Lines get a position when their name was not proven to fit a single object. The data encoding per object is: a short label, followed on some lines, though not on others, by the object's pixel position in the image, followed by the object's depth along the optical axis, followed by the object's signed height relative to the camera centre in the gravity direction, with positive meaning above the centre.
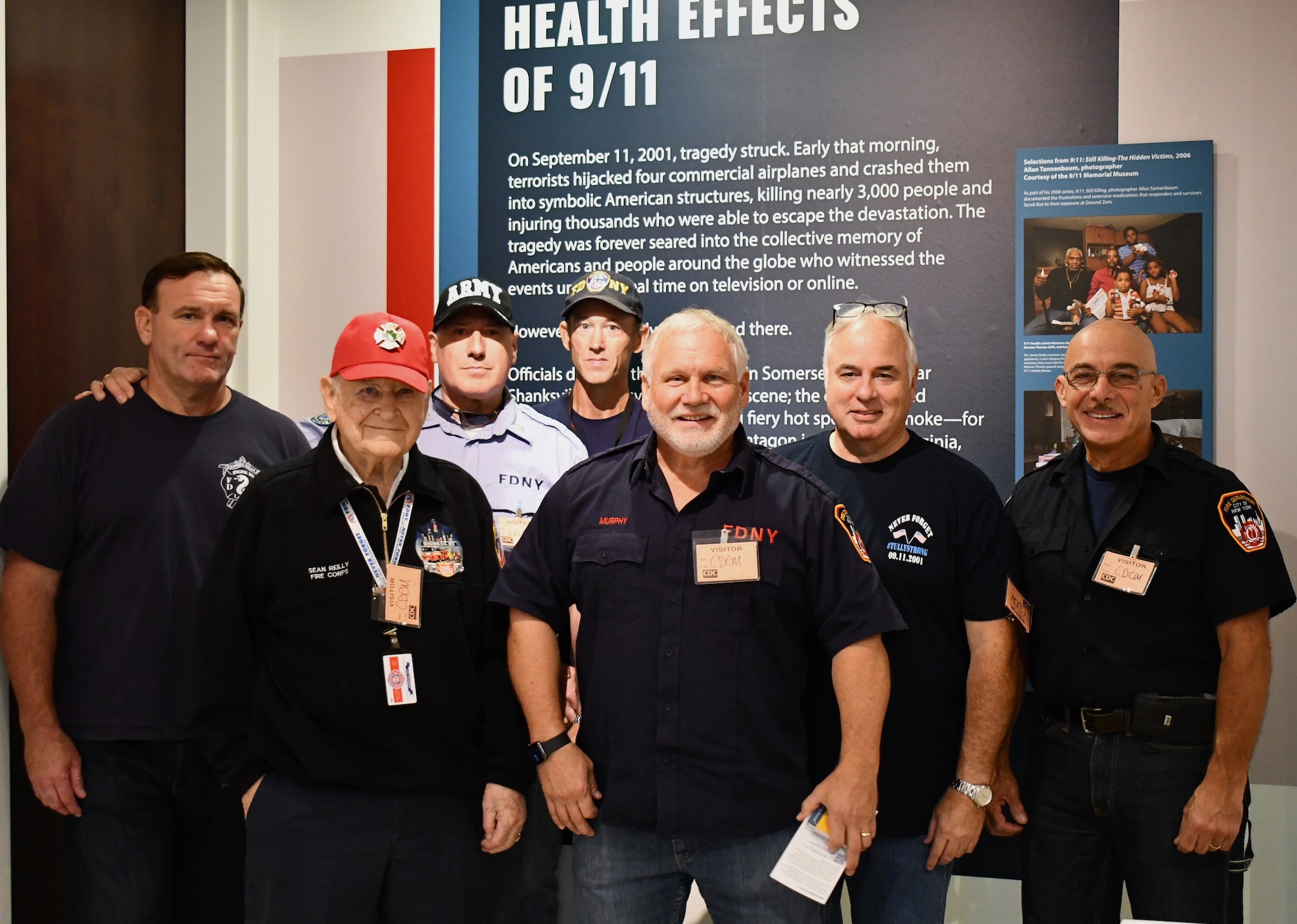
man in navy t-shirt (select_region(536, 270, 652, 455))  3.22 +0.27
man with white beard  2.04 -0.44
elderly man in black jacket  2.12 -0.51
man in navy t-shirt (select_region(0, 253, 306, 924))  2.55 -0.45
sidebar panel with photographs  3.17 +0.55
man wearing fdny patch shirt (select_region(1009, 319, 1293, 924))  2.47 -0.55
